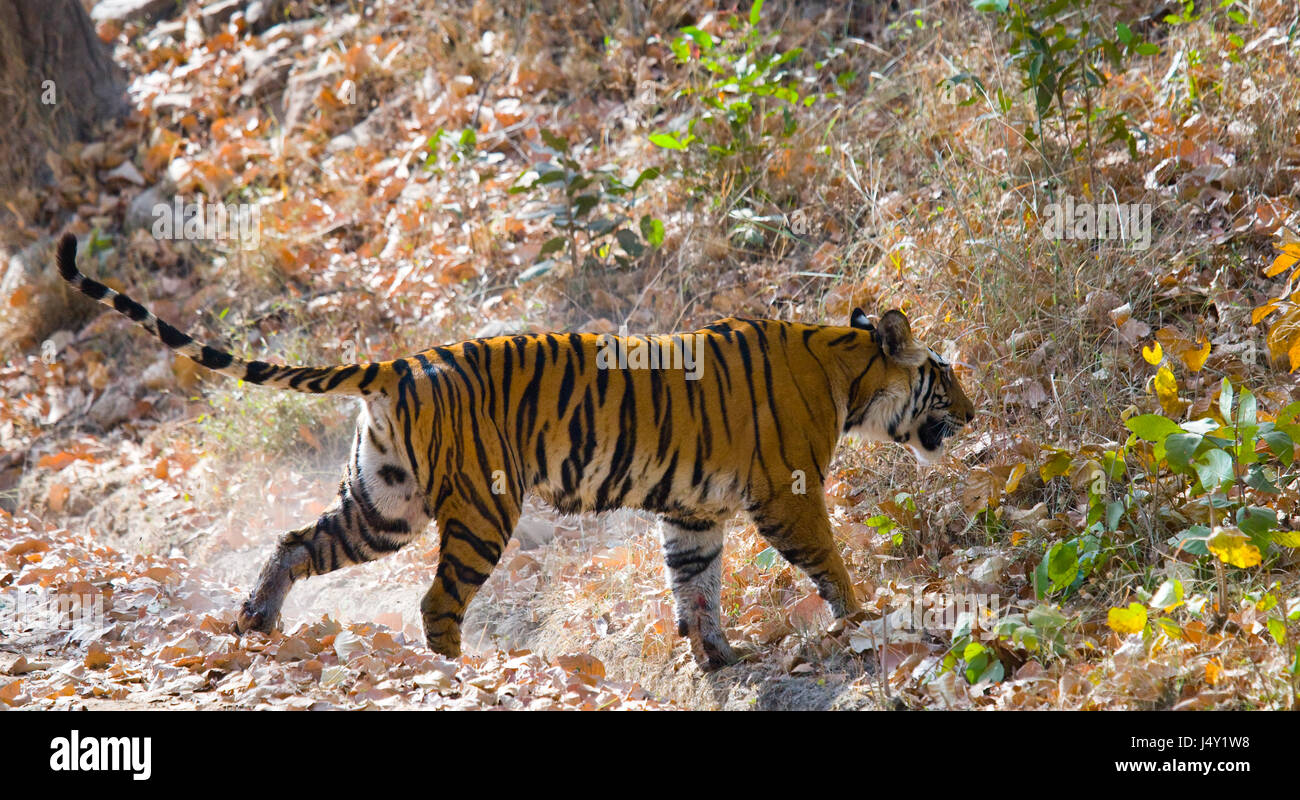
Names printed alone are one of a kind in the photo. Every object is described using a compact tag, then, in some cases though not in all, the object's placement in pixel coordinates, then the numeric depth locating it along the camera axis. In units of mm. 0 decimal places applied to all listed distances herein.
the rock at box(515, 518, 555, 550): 13258
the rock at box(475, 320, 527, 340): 15381
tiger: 9242
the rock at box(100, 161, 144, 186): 21469
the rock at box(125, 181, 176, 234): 20609
